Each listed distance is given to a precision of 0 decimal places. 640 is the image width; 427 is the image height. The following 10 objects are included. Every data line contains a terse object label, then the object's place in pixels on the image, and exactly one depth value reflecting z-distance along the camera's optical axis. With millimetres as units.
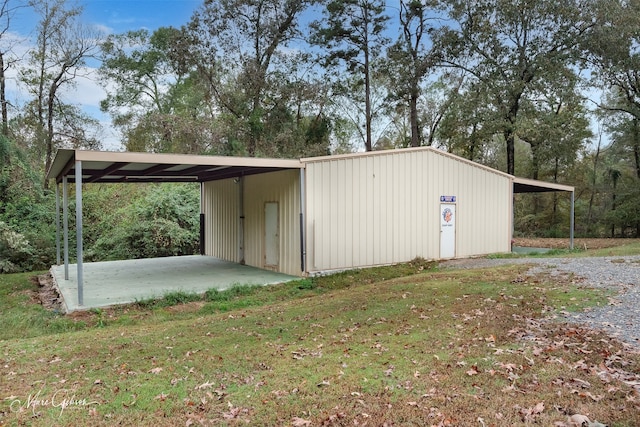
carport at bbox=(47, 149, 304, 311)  7027
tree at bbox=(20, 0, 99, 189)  16766
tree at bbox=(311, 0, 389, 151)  22250
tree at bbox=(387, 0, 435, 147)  21688
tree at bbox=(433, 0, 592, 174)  18641
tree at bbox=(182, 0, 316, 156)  20297
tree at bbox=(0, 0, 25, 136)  15094
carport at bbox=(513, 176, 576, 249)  12952
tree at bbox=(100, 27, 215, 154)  19547
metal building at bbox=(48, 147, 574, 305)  9234
